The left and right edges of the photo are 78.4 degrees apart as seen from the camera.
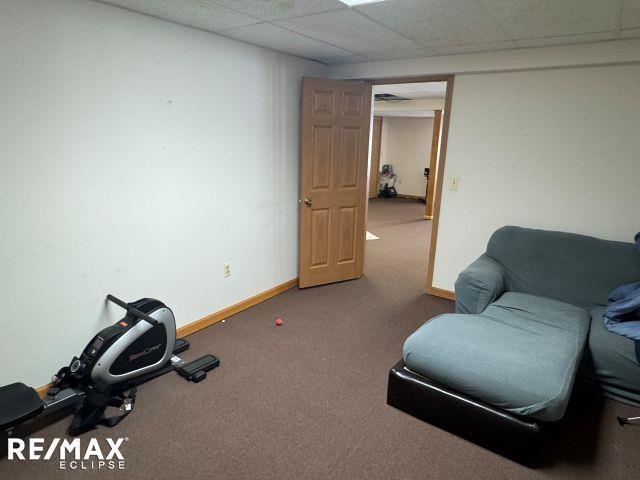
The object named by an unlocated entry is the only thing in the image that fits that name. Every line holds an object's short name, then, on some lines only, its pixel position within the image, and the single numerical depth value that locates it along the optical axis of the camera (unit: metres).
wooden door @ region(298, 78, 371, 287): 3.63
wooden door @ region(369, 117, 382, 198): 10.07
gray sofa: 1.83
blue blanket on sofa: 2.14
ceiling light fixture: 2.05
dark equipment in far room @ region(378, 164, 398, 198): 10.38
